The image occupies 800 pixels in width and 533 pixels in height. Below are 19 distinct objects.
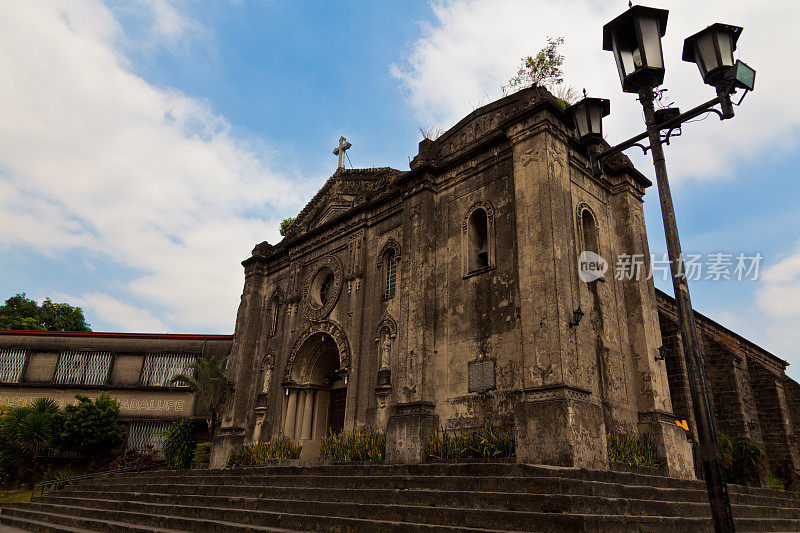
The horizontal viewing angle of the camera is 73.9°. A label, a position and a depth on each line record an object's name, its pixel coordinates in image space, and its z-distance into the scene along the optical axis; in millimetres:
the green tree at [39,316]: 36000
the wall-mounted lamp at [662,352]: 13633
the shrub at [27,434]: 20078
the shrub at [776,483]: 17884
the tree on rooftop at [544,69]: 15141
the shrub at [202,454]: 20031
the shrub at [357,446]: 13625
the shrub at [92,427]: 20953
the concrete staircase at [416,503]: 7023
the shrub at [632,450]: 11459
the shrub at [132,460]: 20484
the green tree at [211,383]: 21016
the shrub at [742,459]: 16672
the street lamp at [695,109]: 4992
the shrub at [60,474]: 19878
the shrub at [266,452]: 16766
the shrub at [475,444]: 11289
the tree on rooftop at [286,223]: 26219
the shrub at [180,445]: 20516
